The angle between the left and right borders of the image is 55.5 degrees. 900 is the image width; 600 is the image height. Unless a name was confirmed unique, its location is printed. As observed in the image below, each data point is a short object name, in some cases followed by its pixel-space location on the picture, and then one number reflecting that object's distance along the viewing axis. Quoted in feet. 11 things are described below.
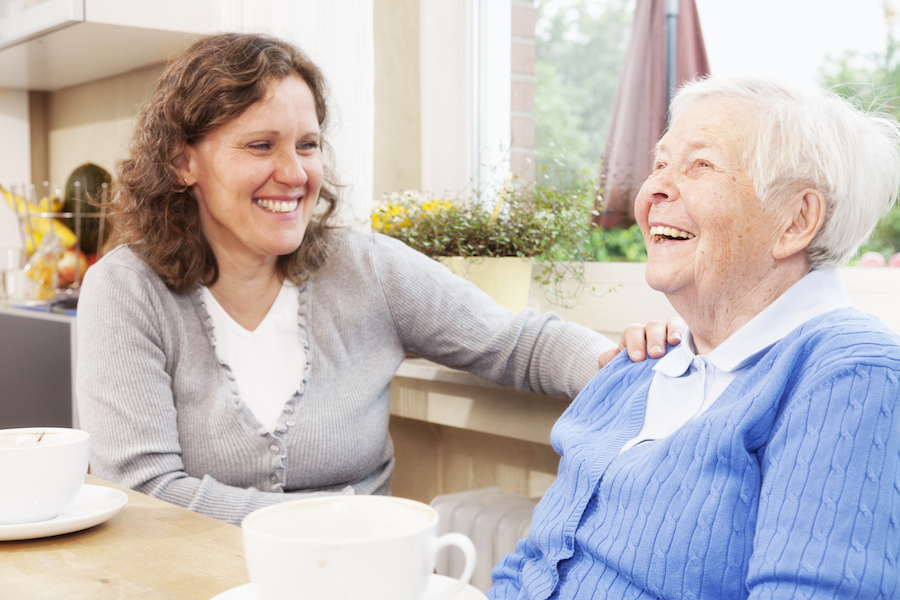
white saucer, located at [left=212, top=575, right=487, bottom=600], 1.93
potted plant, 5.74
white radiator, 5.20
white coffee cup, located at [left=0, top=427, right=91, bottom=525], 2.38
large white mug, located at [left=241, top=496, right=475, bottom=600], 1.53
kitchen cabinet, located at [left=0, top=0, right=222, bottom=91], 7.19
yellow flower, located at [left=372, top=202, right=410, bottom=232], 6.18
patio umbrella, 6.15
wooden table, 2.12
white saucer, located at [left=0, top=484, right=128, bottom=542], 2.40
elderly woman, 2.23
